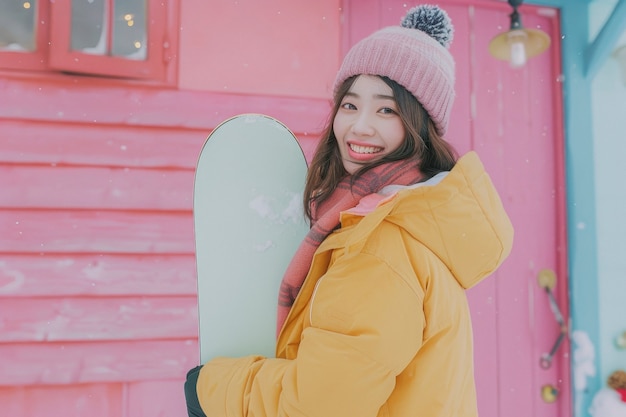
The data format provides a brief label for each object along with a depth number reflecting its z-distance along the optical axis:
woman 0.86
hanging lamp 2.15
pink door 2.23
